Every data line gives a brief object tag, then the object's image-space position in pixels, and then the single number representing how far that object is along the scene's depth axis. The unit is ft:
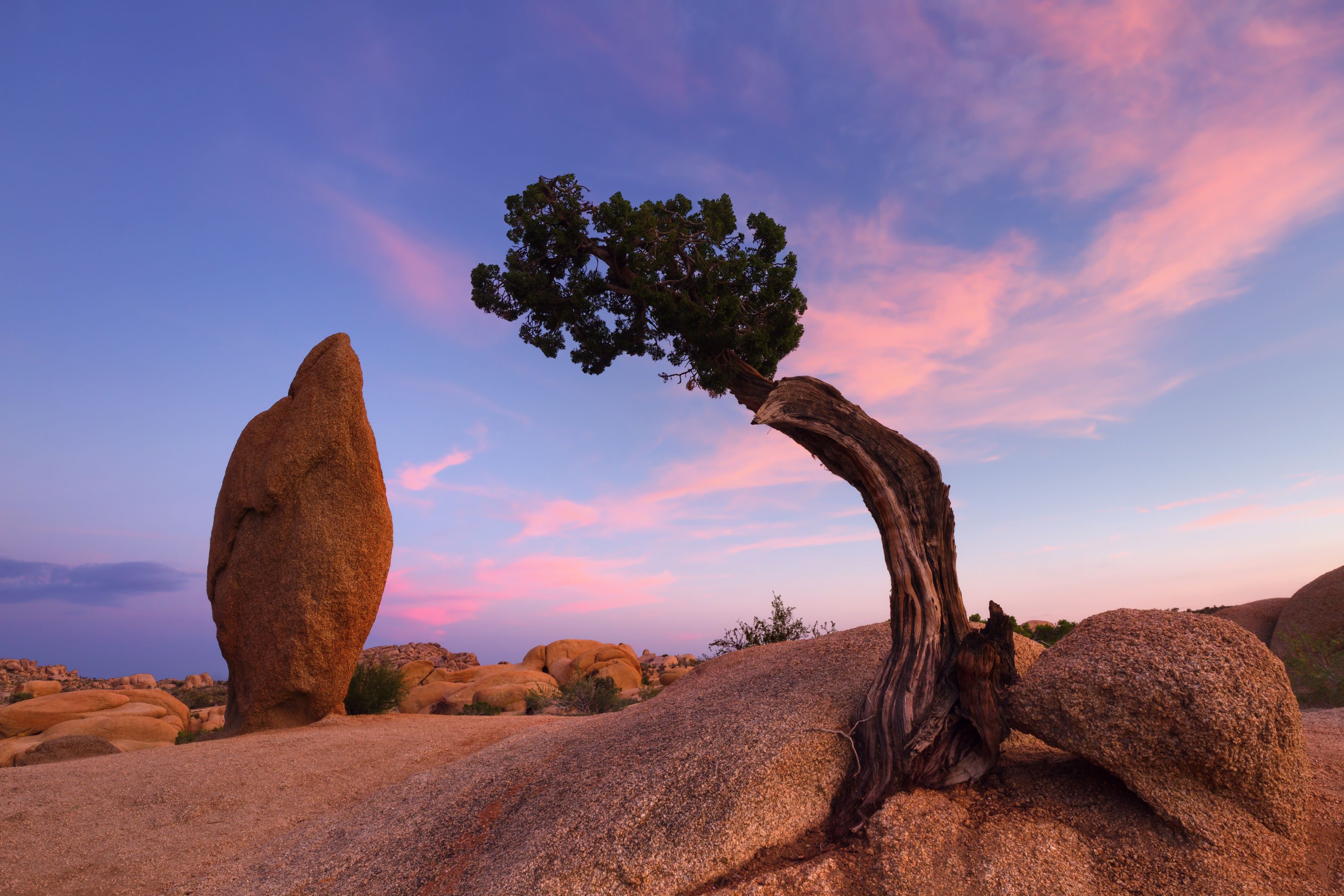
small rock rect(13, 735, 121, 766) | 40.75
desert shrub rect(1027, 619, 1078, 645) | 53.42
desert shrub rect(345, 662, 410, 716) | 53.01
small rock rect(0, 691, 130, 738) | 54.90
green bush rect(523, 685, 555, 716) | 60.39
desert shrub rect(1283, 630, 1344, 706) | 44.14
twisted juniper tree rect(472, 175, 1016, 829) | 20.51
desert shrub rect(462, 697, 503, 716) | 61.05
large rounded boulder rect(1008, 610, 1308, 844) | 17.29
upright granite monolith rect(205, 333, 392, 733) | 42.42
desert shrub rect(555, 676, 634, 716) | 59.11
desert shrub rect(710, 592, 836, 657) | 53.42
